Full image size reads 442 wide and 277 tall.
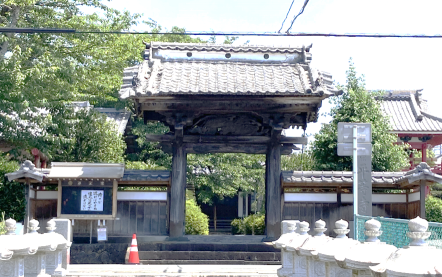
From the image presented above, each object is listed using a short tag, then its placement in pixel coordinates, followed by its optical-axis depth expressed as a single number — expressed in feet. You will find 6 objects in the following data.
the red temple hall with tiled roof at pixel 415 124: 110.63
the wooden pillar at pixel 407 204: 58.18
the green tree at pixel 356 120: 74.59
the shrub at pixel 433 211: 69.72
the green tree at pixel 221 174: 94.32
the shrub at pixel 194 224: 75.72
